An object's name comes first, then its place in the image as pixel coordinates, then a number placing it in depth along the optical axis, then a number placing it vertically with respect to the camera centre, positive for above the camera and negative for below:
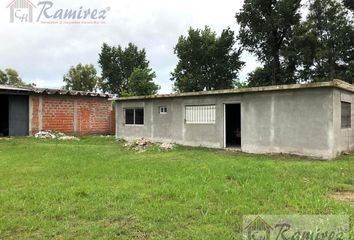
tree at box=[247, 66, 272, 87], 31.68 +4.13
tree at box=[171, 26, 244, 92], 37.56 +6.68
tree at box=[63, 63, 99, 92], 53.34 +6.74
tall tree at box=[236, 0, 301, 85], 31.05 +8.46
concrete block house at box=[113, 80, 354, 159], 11.86 +0.13
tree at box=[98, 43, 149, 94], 49.50 +8.24
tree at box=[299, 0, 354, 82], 27.91 +6.50
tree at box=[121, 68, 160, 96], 36.97 +4.14
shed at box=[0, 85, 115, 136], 21.61 +0.71
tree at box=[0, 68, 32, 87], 53.69 +7.06
